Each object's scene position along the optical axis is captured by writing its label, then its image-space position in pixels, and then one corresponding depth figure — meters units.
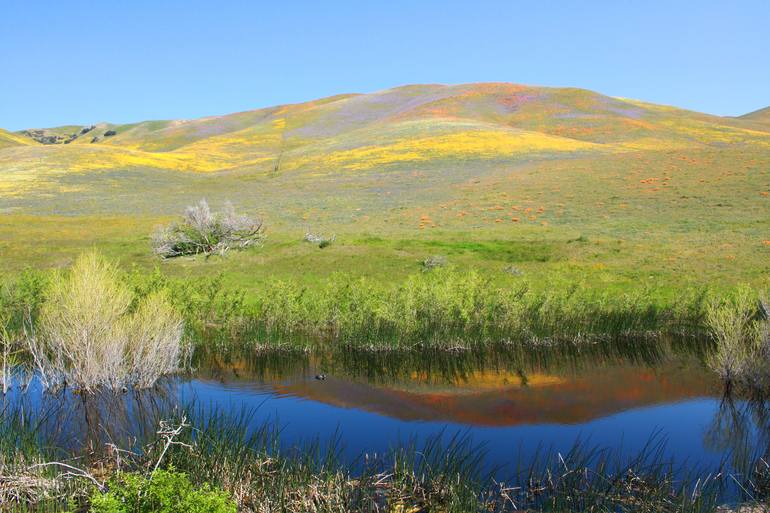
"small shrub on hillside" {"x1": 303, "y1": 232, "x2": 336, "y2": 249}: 30.83
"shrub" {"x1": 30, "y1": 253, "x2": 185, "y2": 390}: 12.13
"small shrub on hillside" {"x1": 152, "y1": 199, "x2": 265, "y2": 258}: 30.44
